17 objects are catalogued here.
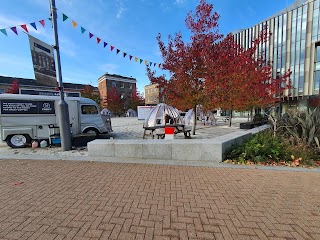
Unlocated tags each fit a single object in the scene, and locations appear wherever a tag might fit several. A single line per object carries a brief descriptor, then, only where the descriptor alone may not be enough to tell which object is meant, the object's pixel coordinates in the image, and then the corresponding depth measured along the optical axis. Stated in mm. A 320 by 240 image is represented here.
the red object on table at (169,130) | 6629
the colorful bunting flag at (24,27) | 6980
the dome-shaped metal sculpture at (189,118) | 18038
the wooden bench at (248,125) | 13836
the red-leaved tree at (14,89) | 35812
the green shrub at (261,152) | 5383
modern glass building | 29516
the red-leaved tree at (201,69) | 8703
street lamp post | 6664
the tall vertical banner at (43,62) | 6352
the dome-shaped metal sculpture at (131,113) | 45025
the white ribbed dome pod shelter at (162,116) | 12227
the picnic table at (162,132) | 8475
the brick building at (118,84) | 53031
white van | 7670
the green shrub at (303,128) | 5941
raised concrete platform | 5531
